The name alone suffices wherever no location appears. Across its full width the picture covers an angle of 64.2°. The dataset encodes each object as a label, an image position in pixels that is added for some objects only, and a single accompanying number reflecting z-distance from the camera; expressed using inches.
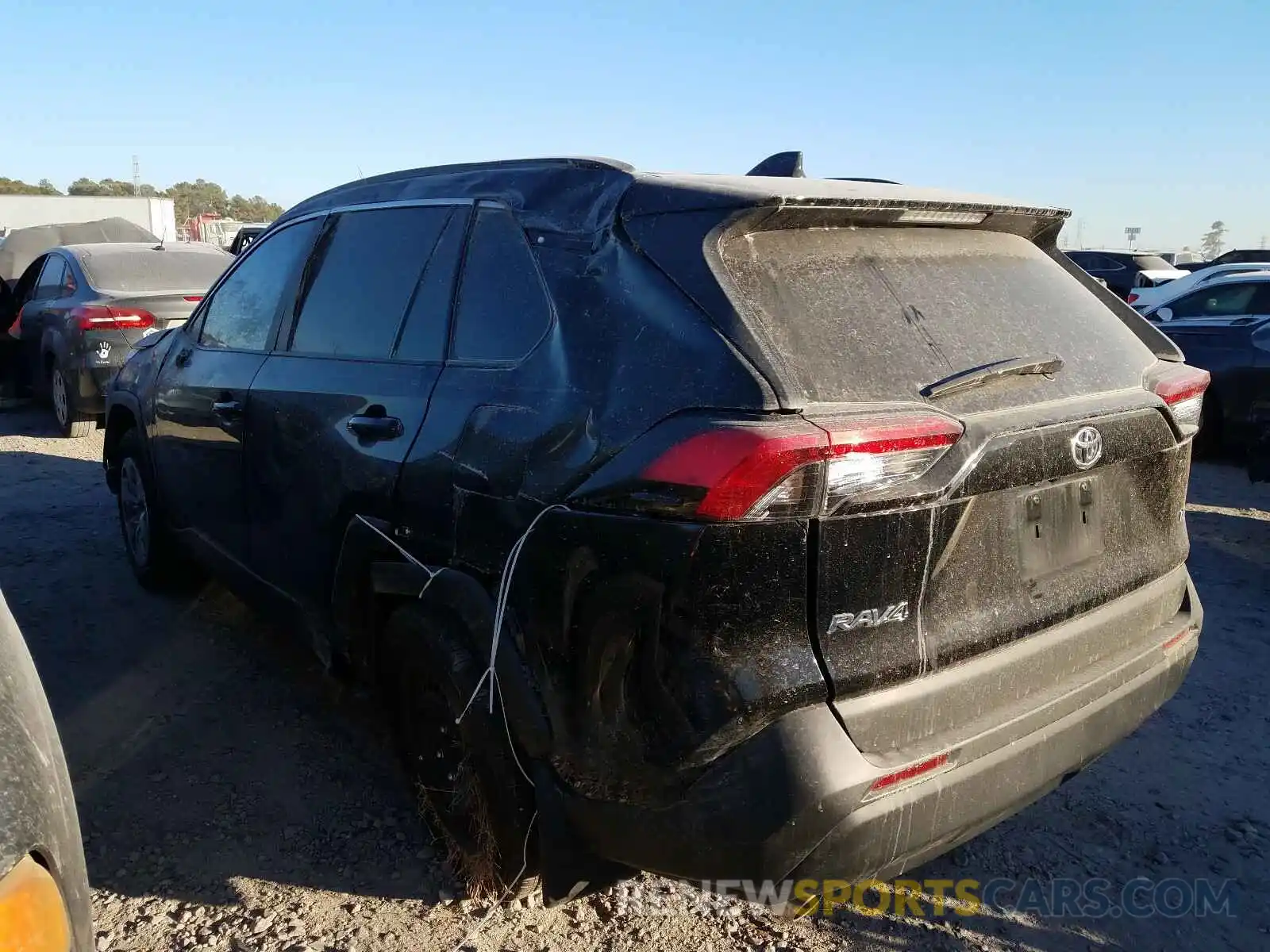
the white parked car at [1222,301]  368.8
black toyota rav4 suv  75.9
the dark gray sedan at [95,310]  320.5
